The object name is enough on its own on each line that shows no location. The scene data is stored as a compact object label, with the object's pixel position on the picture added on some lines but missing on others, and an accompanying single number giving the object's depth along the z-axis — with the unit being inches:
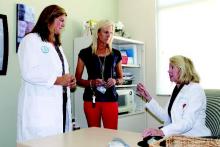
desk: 56.8
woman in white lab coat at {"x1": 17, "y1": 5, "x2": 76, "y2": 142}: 79.3
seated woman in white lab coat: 67.4
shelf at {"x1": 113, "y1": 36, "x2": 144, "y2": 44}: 138.2
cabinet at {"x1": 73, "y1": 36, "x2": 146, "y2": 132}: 131.6
